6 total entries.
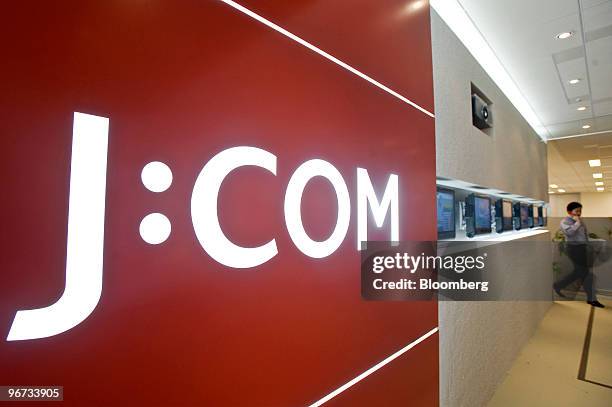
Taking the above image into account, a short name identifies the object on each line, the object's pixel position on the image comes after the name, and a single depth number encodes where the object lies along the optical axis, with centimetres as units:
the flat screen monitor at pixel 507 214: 340
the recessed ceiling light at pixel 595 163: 775
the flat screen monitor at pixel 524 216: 420
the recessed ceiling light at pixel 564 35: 262
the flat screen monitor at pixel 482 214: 263
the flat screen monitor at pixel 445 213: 193
